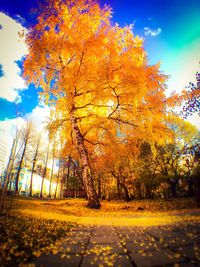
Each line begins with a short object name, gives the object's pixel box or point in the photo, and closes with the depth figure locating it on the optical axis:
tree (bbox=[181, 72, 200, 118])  10.02
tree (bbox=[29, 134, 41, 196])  24.66
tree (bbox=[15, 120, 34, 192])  22.26
